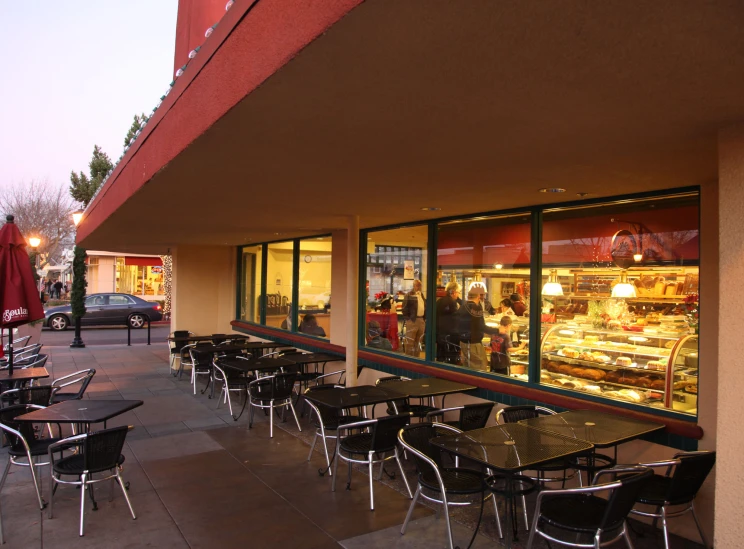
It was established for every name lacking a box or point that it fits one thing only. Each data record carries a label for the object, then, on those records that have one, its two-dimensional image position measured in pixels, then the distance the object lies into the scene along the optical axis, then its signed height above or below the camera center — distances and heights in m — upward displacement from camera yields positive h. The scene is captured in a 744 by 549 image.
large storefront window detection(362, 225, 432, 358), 8.05 -0.13
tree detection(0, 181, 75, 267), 32.53 +3.78
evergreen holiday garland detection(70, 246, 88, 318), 15.93 -0.24
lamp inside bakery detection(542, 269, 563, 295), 6.00 -0.02
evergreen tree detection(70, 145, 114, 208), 33.55 +6.45
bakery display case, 4.89 -0.78
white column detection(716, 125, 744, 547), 2.73 -0.32
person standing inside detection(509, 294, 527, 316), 6.42 -0.26
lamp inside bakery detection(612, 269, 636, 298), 5.53 -0.03
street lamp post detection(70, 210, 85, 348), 13.39 -0.18
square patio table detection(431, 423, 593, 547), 3.52 -1.20
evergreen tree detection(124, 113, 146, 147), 31.83 +9.16
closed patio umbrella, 5.88 -0.09
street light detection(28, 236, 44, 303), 15.57 +1.09
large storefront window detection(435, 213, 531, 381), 6.42 -0.15
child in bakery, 6.53 -0.81
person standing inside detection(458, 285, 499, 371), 6.96 -0.63
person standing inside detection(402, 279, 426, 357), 8.01 -0.55
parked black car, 20.97 -1.39
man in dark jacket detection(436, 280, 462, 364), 7.43 -0.60
